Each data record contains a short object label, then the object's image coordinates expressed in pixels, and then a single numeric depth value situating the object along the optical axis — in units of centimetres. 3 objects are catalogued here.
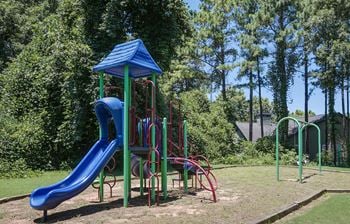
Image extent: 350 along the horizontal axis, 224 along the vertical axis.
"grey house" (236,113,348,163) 3566
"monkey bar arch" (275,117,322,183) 1387
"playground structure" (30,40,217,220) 917
